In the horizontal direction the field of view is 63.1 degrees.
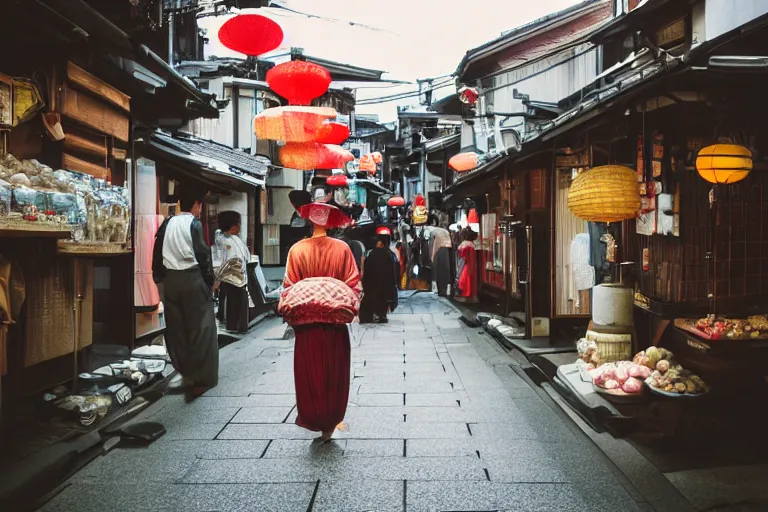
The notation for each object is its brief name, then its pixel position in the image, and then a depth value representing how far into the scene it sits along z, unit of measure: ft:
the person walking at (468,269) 74.02
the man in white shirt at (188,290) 29.60
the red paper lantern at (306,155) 42.75
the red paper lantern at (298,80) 35.35
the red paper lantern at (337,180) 86.02
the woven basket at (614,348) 30.81
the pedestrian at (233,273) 46.98
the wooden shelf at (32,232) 17.39
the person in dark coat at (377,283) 61.87
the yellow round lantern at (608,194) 27.07
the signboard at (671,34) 37.17
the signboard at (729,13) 31.94
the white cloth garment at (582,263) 39.09
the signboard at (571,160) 40.78
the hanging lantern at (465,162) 66.03
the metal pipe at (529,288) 43.98
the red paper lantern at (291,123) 37.24
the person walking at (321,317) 22.90
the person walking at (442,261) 92.53
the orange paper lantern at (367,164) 98.85
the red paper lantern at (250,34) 31.01
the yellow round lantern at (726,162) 24.18
